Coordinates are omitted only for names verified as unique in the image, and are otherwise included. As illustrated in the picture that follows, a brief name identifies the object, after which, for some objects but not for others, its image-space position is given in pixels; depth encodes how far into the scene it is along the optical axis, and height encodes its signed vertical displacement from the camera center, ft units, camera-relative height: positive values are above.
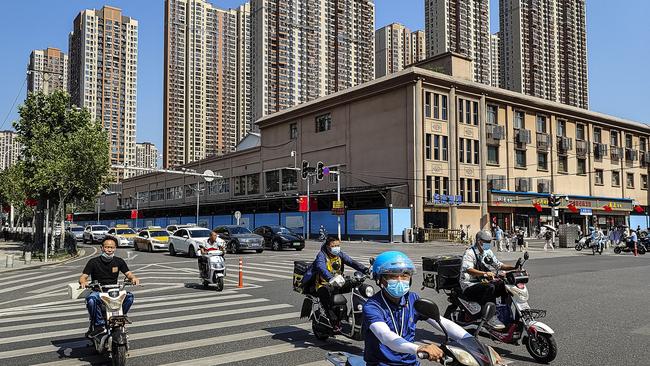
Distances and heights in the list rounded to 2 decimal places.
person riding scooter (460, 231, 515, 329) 22.50 -2.97
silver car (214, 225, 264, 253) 92.43 -4.70
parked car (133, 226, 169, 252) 102.17 -5.23
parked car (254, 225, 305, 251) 104.94 -5.21
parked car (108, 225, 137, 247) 124.57 -5.19
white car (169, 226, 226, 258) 86.89 -4.50
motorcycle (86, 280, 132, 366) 19.15 -4.29
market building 148.05 +18.49
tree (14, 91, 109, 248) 89.81 +11.39
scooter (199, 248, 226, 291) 43.82 -4.87
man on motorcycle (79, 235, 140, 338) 21.12 -2.63
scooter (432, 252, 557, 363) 20.67 -4.68
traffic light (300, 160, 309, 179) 116.26 +9.84
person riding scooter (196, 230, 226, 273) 45.04 -3.13
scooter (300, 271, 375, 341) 23.09 -4.61
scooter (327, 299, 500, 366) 10.17 -2.80
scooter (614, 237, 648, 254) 99.45 -6.92
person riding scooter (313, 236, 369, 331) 23.47 -2.87
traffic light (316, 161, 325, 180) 115.96 +9.48
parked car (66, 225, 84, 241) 156.35 -5.19
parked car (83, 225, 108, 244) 146.51 -5.38
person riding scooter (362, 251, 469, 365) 11.41 -2.37
